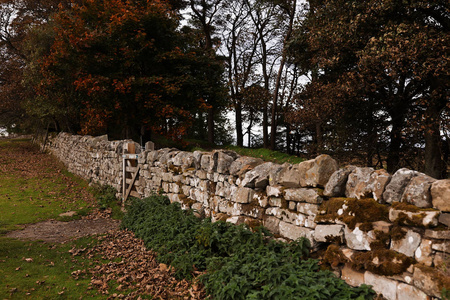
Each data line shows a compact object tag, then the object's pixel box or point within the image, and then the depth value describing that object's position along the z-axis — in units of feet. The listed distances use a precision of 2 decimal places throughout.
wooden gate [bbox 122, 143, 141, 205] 30.35
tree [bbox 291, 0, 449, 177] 24.99
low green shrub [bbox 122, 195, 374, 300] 10.14
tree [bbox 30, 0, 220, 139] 43.21
